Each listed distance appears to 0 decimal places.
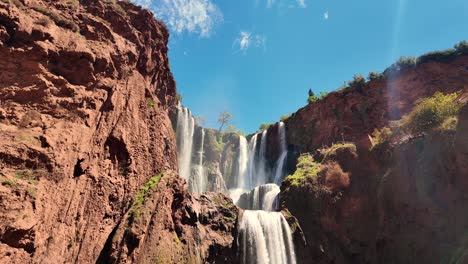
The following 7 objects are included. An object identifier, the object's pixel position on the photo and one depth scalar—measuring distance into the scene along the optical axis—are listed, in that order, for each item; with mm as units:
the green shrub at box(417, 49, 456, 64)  37312
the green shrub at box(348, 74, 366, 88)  40156
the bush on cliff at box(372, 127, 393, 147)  24866
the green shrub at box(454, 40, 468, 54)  36719
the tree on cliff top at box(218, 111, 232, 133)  76812
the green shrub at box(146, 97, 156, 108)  22050
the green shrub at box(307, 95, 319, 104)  44512
